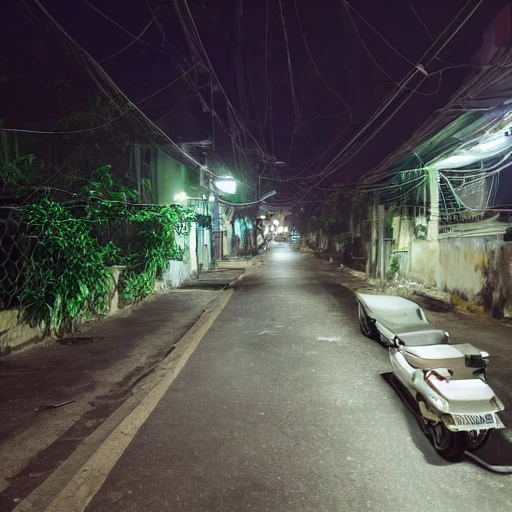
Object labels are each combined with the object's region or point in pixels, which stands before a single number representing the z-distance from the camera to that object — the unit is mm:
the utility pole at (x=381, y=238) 17828
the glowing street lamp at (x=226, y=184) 20875
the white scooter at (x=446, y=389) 3547
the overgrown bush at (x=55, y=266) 7082
